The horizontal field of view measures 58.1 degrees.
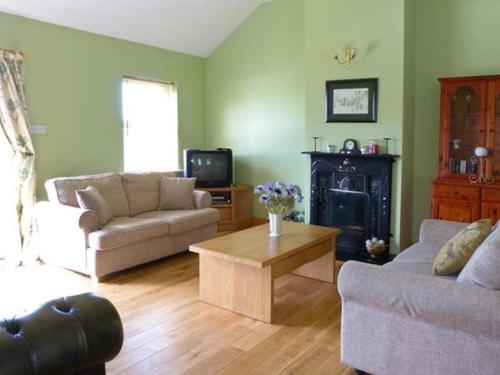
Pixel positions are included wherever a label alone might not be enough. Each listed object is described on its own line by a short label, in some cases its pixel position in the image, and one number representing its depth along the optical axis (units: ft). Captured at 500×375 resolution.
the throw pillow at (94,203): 13.19
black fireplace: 15.01
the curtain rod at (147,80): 17.81
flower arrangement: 11.73
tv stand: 19.12
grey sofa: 6.41
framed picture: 15.17
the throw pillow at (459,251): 7.96
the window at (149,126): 18.20
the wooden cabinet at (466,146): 13.65
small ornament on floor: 14.56
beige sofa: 12.69
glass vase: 12.05
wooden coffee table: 10.15
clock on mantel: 15.53
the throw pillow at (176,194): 16.33
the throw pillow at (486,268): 6.56
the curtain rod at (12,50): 13.70
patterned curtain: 13.69
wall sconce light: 15.38
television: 18.80
